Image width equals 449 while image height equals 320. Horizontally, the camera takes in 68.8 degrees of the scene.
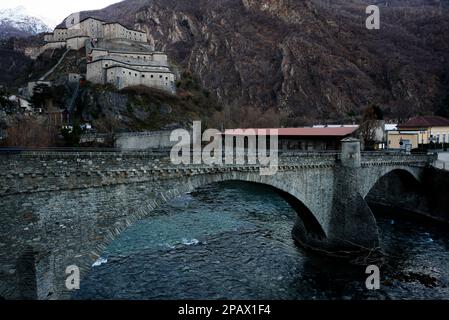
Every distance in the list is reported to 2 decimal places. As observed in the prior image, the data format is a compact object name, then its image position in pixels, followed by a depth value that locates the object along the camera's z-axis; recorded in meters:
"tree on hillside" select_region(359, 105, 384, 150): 49.94
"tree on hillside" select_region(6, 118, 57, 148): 40.75
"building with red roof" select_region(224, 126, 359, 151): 34.66
